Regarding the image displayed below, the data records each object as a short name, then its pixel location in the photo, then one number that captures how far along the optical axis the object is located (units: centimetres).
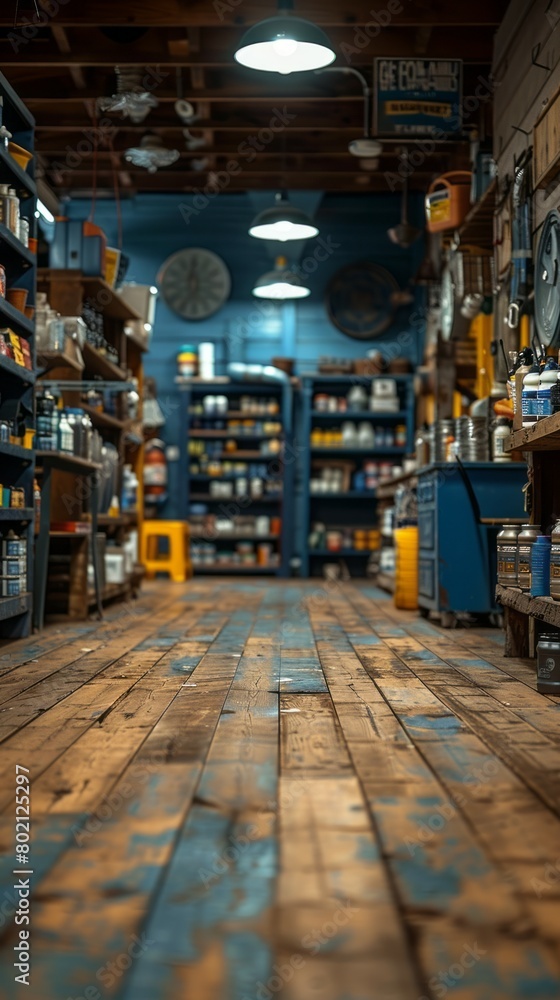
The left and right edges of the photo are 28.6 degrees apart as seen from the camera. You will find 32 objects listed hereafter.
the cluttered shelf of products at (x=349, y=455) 1285
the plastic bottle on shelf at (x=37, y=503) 622
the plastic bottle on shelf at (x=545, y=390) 422
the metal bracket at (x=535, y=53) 562
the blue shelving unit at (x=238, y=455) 1292
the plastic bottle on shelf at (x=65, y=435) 650
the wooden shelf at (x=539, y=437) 388
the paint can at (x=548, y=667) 385
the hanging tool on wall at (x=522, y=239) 554
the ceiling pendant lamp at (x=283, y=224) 923
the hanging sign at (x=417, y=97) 719
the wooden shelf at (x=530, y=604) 375
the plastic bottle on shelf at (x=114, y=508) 849
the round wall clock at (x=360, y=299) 1342
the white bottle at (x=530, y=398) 429
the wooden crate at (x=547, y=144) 478
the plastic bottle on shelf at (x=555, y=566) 385
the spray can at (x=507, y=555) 471
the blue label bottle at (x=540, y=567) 417
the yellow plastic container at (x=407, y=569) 776
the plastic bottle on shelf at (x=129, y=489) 930
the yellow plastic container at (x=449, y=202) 743
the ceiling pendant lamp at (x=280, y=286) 1110
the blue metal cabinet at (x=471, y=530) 641
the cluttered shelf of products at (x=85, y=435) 658
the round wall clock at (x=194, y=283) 1342
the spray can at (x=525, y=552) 440
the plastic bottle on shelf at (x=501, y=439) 629
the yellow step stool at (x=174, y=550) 1192
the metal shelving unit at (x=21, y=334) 555
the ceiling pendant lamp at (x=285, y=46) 592
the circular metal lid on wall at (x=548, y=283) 488
